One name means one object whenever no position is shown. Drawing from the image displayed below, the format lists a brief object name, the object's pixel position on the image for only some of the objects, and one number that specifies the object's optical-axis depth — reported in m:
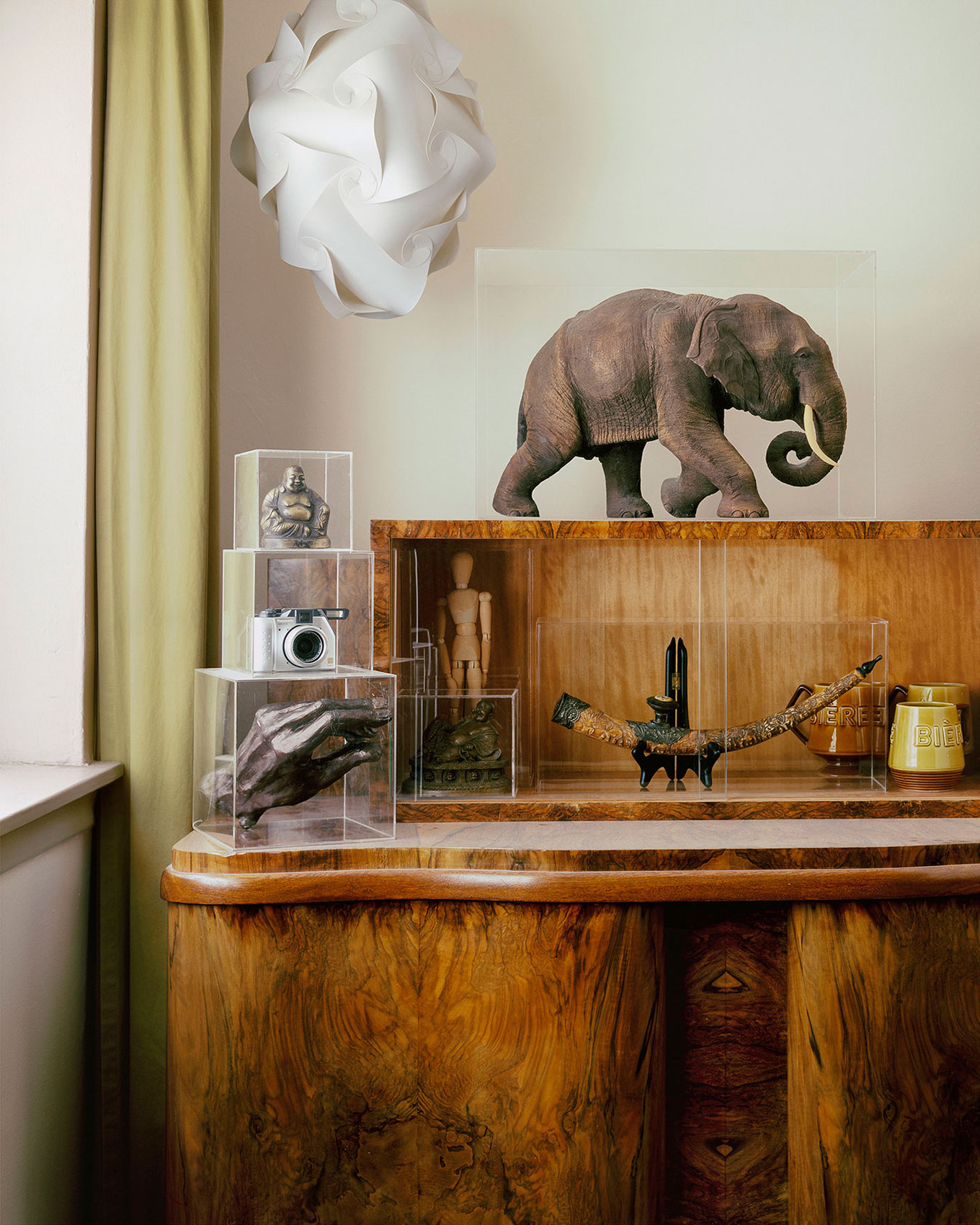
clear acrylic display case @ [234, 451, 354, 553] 1.14
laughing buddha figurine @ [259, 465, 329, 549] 1.13
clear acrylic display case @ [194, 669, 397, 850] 1.09
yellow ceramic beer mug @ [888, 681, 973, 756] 1.36
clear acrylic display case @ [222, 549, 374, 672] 1.13
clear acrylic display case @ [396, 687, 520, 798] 1.27
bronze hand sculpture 1.09
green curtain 1.29
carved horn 1.29
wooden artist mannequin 1.30
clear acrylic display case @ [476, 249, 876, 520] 1.33
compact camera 1.11
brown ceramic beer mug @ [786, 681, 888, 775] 1.34
